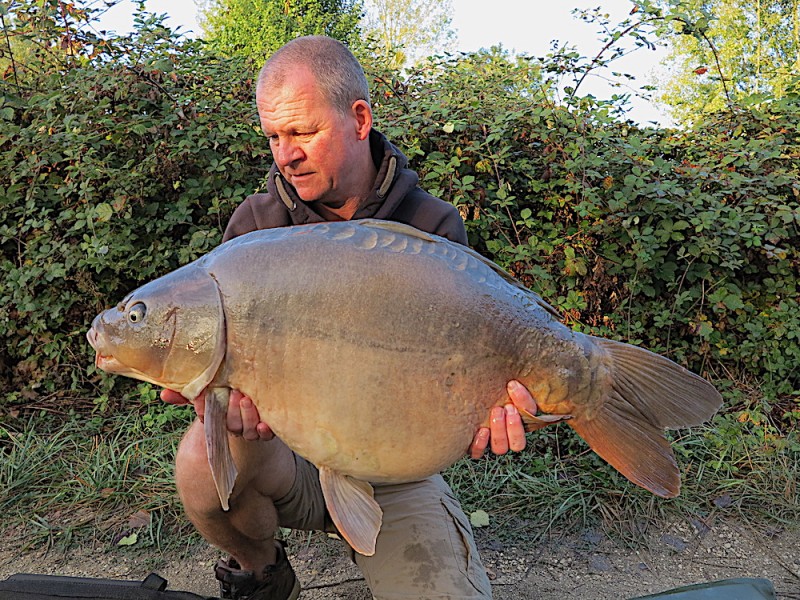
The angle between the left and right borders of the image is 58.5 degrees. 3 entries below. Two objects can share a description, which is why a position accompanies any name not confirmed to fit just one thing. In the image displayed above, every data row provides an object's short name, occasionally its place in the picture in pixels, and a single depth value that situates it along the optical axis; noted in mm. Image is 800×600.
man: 1854
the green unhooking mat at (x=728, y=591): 1694
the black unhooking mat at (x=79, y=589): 1730
